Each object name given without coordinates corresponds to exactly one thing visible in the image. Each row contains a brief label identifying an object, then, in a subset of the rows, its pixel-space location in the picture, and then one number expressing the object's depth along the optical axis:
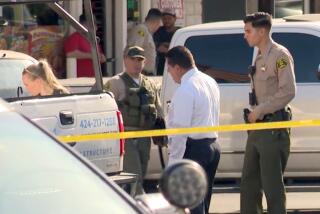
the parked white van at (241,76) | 21.53
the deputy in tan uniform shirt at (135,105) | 20.17
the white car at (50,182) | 8.87
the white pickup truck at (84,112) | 16.86
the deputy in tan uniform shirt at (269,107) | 18.44
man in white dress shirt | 17.23
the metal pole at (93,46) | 18.39
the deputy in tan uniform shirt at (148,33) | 30.94
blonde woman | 18.14
